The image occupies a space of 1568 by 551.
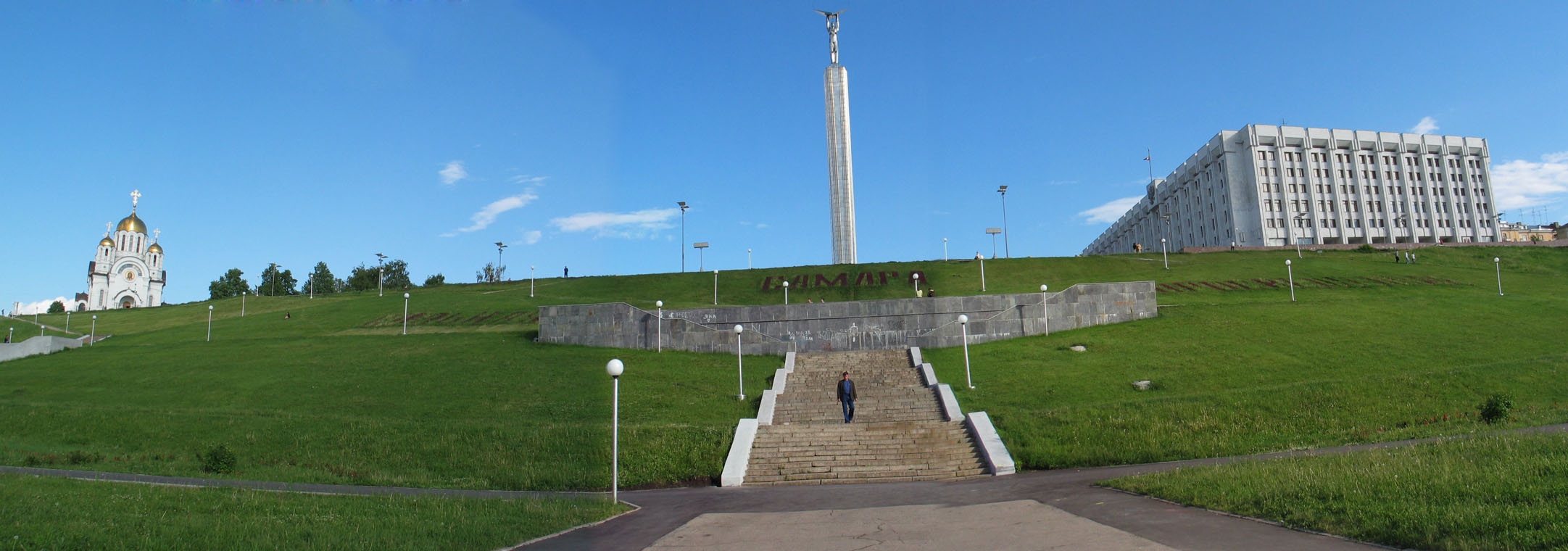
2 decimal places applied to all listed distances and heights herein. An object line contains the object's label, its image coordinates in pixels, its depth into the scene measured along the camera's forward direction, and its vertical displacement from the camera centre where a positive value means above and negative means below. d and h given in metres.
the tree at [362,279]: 114.25 +12.82
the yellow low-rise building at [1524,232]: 123.88 +15.92
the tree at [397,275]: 118.38 +13.88
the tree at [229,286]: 112.25 +12.22
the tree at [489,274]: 121.12 +13.79
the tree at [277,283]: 111.25 +12.37
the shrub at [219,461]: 16.47 -1.92
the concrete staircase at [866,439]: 16.84 -2.14
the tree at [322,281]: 117.31 +13.01
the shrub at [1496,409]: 16.44 -1.65
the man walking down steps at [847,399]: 20.50 -1.27
